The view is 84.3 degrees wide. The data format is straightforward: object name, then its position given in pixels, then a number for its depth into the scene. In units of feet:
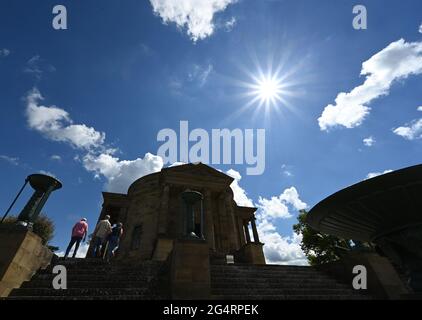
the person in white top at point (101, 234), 30.25
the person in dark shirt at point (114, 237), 30.95
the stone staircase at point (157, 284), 18.51
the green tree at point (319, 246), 91.45
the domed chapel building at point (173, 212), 62.64
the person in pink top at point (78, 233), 27.61
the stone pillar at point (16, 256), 17.66
